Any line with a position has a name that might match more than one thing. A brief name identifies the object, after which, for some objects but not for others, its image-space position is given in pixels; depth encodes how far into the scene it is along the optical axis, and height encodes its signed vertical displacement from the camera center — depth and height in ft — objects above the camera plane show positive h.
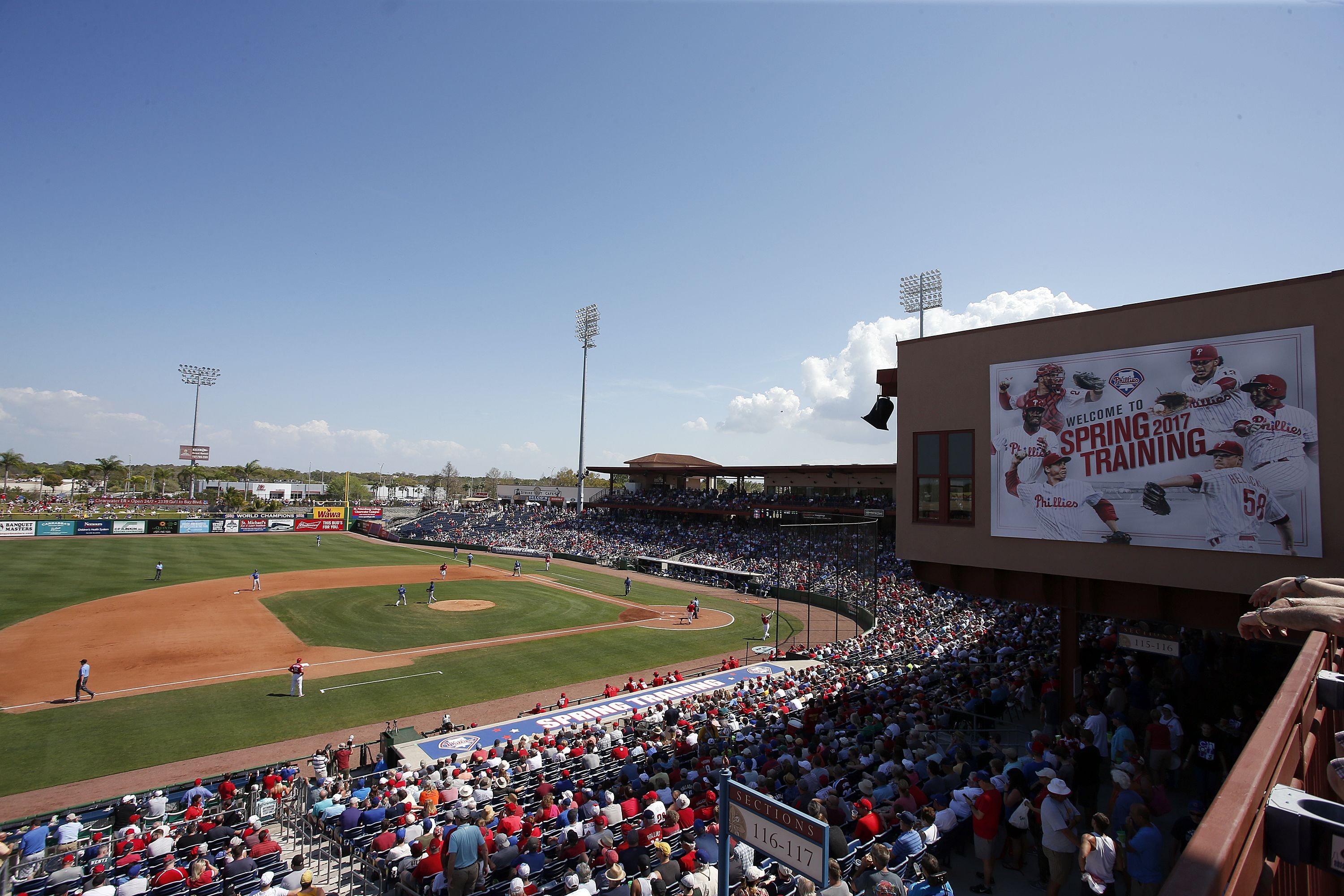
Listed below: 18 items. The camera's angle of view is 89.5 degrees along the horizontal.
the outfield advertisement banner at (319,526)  263.29 -18.26
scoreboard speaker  61.00 +7.39
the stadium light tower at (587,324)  262.88 +63.23
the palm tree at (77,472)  398.13 +0.62
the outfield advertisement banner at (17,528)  193.06 -16.20
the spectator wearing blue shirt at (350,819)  40.09 -20.11
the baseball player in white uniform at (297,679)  75.41 -22.33
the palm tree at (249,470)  411.85 +4.81
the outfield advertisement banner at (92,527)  209.26 -16.59
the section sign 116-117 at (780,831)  19.15 -10.29
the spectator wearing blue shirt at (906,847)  27.14 -14.15
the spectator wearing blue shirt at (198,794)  45.65 -21.57
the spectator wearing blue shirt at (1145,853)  23.34 -12.08
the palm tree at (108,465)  394.93 +5.22
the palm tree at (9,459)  381.48 +7.12
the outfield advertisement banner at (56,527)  200.85 -16.38
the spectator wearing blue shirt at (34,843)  37.27 -20.48
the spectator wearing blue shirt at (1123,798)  26.84 -11.73
